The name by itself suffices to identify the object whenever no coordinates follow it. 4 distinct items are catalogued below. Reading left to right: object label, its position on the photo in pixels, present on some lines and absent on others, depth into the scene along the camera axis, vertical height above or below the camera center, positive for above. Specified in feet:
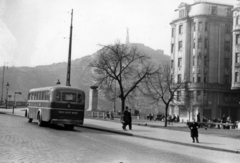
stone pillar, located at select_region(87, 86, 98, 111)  160.97 +2.48
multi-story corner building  216.33 +25.59
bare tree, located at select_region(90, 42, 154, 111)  130.31 +15.73
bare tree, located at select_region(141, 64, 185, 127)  137.37 +13.28
